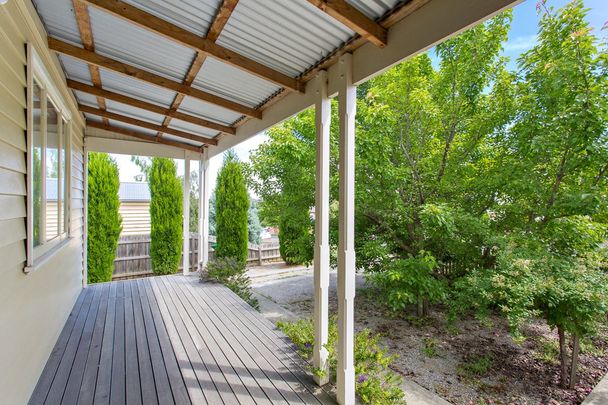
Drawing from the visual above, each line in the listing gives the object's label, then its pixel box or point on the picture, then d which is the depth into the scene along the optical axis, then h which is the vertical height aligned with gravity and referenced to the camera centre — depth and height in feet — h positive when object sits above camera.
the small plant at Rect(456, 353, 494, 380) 12.44 -6.99
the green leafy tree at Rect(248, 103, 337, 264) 17.47 +1.61
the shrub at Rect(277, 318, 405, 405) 7.36 -4.41
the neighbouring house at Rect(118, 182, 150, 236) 42.91 -1.93
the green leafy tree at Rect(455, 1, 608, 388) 10.96 +0.41
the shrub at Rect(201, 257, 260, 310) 17.70 -4.41
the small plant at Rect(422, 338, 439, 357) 13.99 -6.92
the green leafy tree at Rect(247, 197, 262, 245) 48.52 -4.17
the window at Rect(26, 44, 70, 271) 6.97 +1.09
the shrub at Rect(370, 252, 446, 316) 14.30 -3.87
